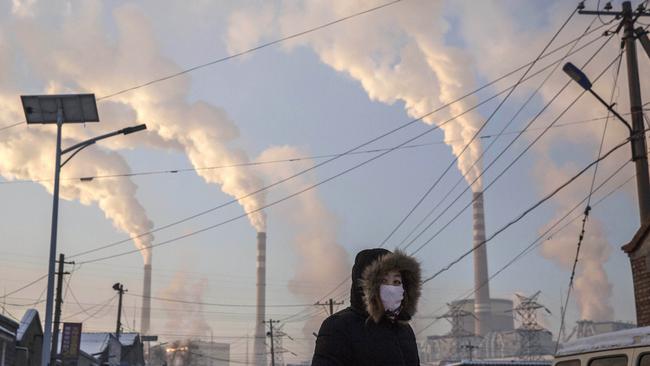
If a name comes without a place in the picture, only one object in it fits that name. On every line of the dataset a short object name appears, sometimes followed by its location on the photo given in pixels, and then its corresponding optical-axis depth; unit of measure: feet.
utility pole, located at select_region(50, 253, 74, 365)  118.93
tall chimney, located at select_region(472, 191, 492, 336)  463.83
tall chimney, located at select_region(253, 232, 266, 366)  499.10
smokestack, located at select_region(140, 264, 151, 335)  493.36
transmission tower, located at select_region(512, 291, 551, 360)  452.35
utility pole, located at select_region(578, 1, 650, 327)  50.60
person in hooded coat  10.23
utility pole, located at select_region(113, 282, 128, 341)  188.75
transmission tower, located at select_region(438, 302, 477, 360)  572.92
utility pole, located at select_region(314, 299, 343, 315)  205.81
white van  20.64
